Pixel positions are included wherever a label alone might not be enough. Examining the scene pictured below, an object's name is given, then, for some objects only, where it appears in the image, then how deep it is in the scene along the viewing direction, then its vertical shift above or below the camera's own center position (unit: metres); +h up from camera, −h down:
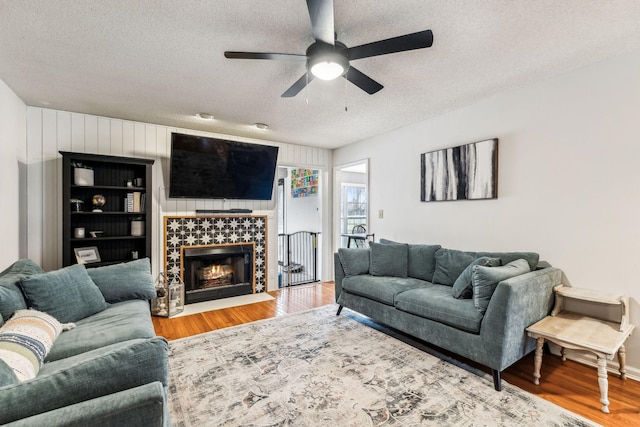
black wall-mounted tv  3.79 +0.60
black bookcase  3.35 +0.02
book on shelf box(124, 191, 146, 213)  3.60 +0.12
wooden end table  1.88 -0.85
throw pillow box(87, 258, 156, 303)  2.54 -0.62
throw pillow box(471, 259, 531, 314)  2.21 -0.52
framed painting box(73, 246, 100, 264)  3.25 -0.48
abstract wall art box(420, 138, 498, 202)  3.06 +0.45
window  6.02 +0.13
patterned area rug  1.80 -1.26
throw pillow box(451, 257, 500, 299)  2.55 -0.60
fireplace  4.14 -0.89
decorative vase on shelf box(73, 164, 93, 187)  3.28 +0.41
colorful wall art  6.00 +0.63
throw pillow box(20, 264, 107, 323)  2.00 -0.59
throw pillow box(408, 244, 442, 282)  3.32 -0.57
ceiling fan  1.53 +0.97
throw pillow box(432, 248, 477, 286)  3.00 -0.54
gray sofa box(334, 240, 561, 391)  2.10 -0.75
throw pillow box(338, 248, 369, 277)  3.48 -0.58
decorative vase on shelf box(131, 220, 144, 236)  3.63 -0.20
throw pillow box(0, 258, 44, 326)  1.78 -0.48
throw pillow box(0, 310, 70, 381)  1.29 -0.66
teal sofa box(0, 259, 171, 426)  0.82 -0.56
